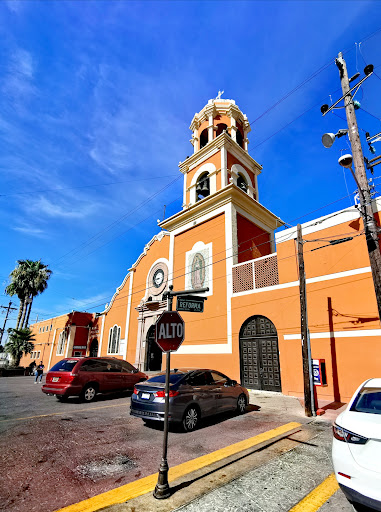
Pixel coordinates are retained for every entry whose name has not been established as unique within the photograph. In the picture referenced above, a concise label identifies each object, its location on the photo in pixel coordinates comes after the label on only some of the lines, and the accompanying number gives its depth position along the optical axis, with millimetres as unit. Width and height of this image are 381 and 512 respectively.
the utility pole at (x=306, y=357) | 8258
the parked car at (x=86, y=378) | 9547
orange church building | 10500
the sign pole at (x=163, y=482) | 3402
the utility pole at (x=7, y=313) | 43338
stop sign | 4152
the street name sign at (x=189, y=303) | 5566
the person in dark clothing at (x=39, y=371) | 18688
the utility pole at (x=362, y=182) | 7520
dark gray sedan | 6336
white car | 2750
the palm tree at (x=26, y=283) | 33094
